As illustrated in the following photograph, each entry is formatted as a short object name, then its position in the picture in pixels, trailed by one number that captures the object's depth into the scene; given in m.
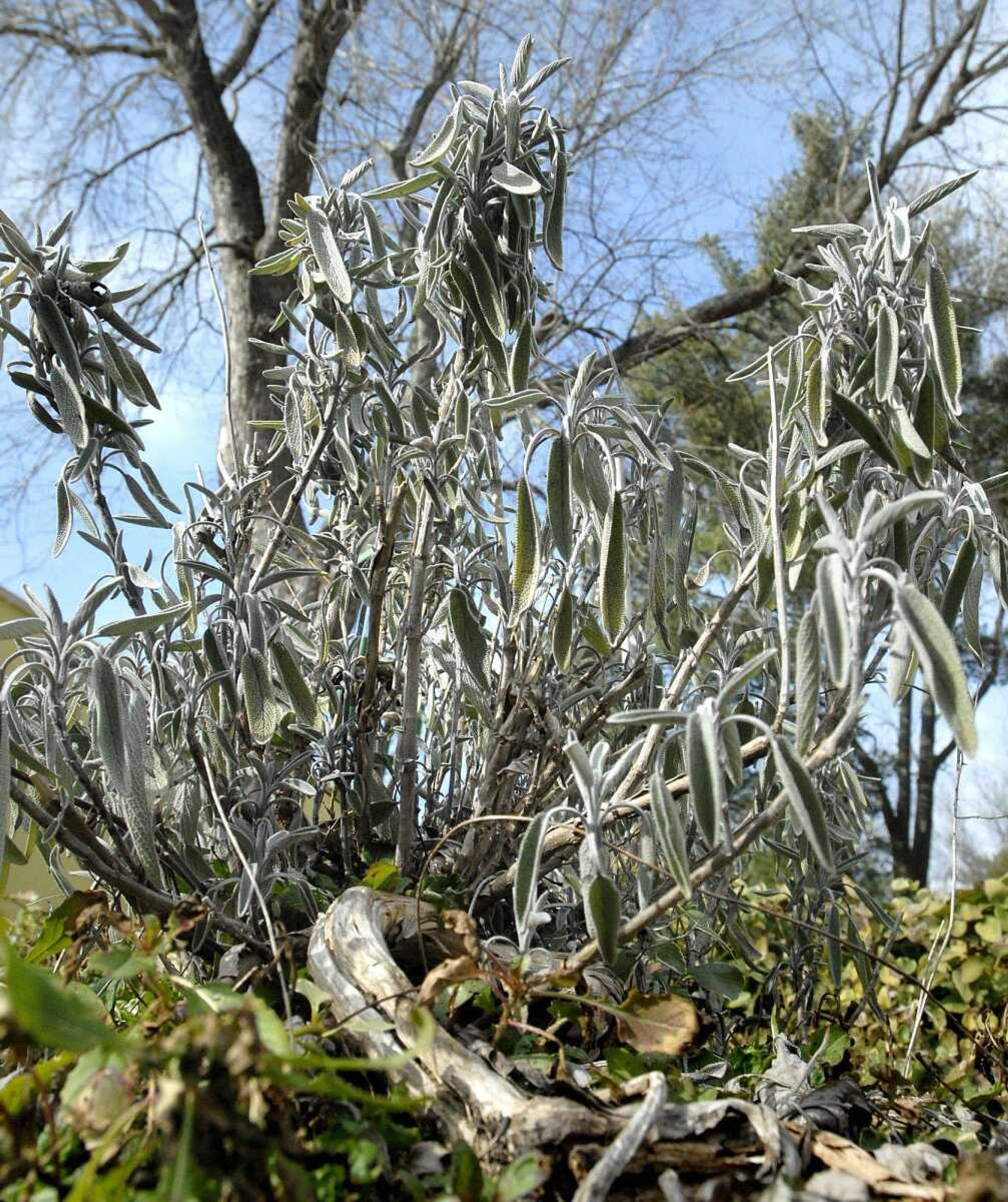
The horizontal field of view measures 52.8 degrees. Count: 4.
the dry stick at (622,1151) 0.62
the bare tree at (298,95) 6.25
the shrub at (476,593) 0.95
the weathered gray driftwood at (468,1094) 0.69
